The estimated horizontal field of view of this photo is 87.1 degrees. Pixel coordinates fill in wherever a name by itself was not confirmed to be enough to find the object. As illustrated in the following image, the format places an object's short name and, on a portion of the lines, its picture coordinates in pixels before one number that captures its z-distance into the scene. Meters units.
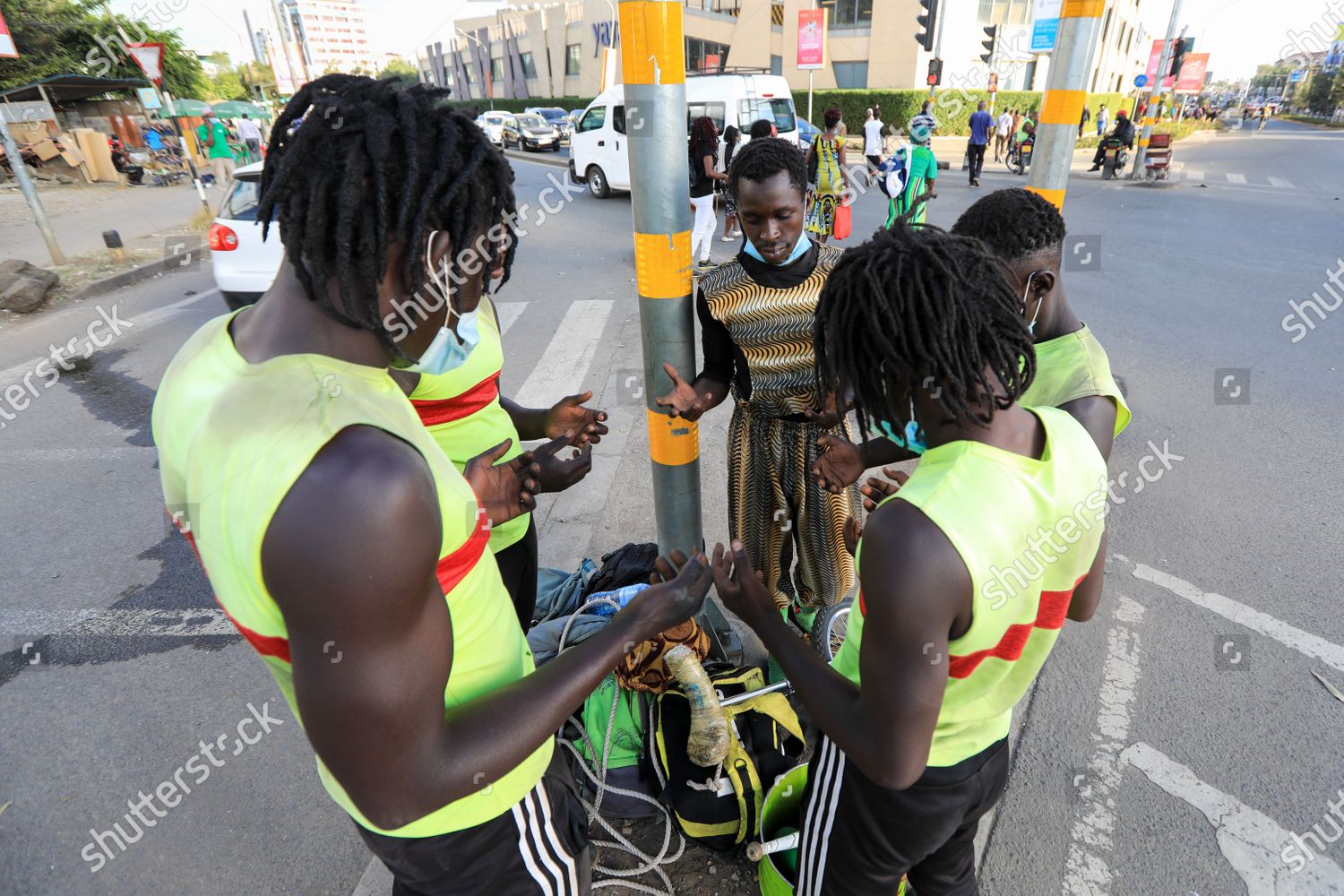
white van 12.80
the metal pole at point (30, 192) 8.59
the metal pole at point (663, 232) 1.88
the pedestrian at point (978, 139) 15.71
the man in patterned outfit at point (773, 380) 2.46
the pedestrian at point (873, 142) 14.77
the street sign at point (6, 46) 8.44
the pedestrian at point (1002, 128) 20.73
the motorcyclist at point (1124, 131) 17.36
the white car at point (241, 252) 7.16
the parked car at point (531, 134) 26.22
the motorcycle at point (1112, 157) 17.48
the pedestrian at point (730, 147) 11.12
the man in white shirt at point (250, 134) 19.70
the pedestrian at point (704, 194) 9.07
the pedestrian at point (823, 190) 8.33
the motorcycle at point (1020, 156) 18.58
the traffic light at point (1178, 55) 16.48
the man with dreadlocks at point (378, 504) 0.87
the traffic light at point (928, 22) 12.26
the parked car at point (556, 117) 28.12
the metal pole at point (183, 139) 11.26
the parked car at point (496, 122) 26.56
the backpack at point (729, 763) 2.25
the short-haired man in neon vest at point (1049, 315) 1.98
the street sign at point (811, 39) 17.48
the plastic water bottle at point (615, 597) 2.88
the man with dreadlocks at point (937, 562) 1.13
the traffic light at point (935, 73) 15.45
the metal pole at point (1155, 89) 15.46
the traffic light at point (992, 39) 12.46
